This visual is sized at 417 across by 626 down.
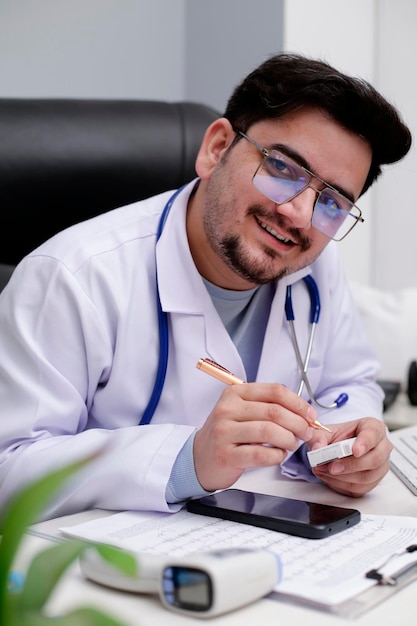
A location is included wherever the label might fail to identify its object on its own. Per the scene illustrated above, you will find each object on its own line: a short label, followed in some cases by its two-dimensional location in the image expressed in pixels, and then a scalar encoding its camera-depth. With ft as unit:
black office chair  4.79
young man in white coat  3.26
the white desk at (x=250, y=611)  2.09
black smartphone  2.78
